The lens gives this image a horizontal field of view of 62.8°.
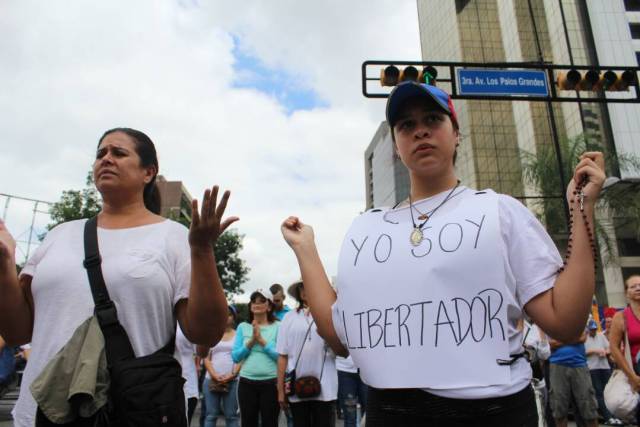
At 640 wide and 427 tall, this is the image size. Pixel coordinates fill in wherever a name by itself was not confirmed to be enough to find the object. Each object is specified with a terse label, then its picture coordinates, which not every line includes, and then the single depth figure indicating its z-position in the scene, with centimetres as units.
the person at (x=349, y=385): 661
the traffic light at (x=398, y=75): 932
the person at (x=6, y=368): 607
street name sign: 962
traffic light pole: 938
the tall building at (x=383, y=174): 7000
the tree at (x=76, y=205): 2525
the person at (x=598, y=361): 885
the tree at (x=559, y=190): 2164
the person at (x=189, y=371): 388
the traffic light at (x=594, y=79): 975
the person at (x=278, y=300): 700
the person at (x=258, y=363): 564
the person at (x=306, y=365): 535
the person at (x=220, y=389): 663
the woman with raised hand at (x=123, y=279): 186
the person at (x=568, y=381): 668
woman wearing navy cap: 142
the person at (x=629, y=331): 451
